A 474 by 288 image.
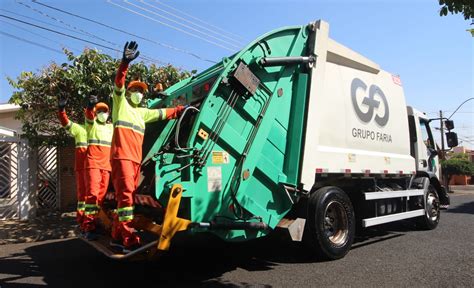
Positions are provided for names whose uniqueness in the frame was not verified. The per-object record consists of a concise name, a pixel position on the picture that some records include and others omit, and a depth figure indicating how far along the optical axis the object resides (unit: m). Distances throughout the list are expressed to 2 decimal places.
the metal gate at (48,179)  11.48
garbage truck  4.60
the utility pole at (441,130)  10.59
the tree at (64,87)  8.93
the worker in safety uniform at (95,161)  5.77
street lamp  25.98
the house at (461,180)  37.31
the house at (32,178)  10.10
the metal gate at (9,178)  10.27
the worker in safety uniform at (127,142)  4.63
